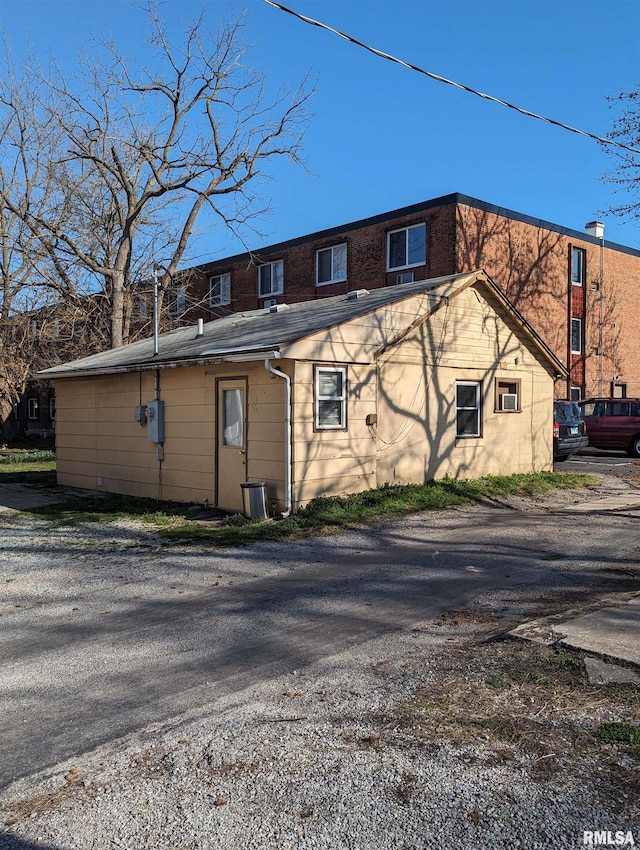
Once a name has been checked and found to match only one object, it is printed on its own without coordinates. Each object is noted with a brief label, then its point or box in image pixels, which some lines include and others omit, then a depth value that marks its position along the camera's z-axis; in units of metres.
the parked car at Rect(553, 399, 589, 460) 19.45
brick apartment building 25.38
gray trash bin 11.22
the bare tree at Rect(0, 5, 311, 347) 26.84
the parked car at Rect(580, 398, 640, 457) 22.81
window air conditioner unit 15.95
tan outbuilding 11.60
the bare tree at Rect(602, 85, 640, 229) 15.52
